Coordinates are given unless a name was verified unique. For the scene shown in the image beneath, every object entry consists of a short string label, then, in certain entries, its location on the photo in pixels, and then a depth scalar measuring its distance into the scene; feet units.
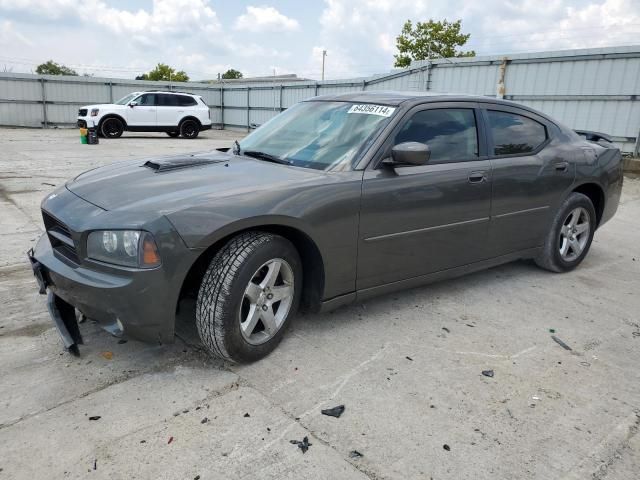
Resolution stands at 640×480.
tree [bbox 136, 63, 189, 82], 203.35
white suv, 58.44
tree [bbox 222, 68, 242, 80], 310.20
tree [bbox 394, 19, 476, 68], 133.28
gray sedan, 8.35
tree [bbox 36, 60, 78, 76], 251.60
